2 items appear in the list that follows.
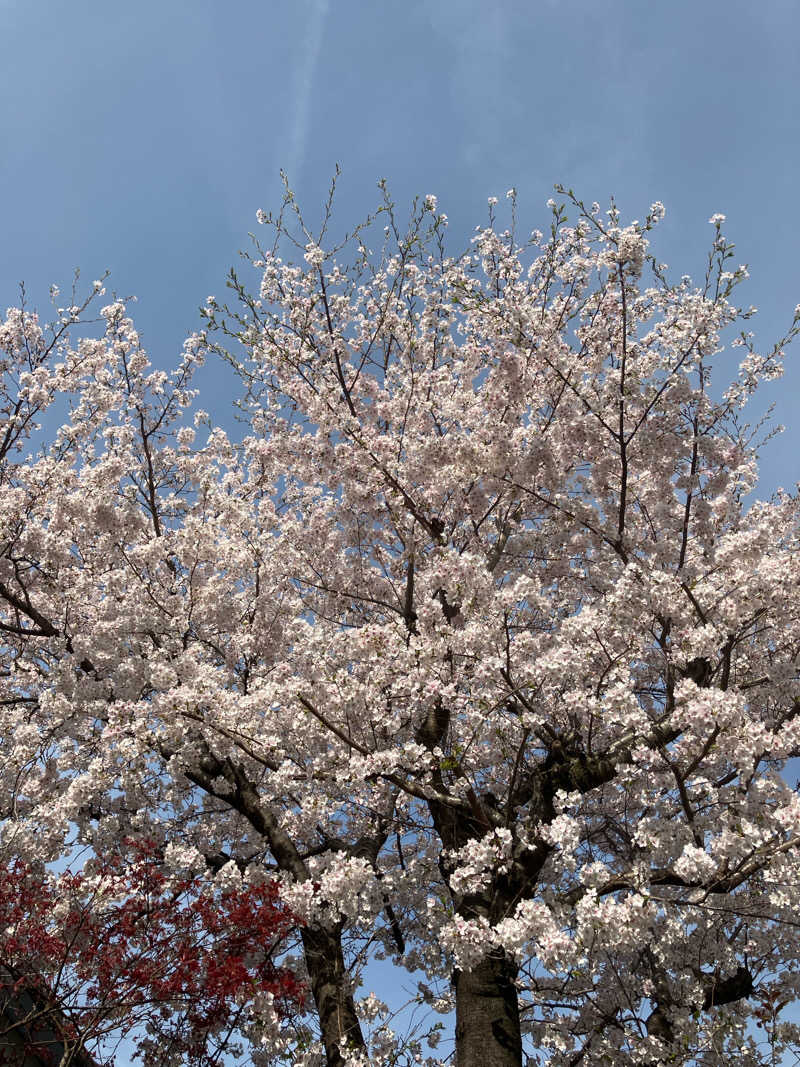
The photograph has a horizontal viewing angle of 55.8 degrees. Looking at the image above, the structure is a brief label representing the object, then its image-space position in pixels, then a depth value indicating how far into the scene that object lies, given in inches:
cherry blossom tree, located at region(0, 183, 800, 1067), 314.8
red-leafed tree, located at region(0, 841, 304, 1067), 331.9
